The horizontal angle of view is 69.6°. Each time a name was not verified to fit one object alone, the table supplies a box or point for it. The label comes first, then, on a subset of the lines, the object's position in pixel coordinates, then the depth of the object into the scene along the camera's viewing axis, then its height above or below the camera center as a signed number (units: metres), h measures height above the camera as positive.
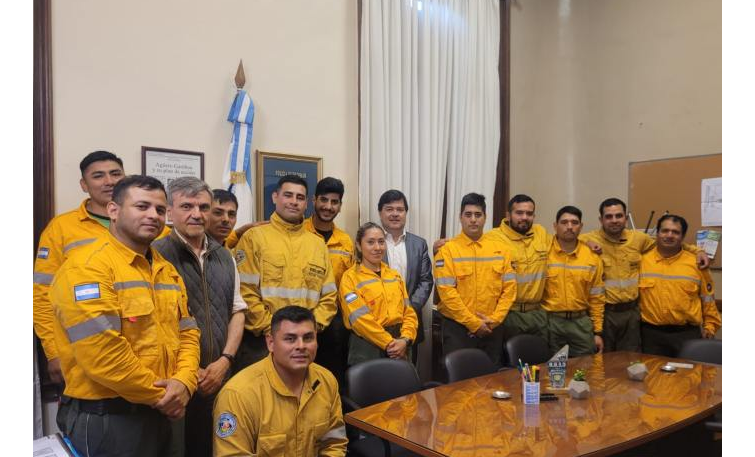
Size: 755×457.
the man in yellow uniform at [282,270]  3.07 -0.30
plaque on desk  2.81 -0.78
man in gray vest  2.55 -0.35
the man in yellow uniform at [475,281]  3.96 -0.45
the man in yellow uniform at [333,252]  3.69 -0.23
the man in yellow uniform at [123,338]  1.93 -0.44
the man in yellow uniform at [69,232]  2.65 -0.06
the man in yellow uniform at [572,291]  4.25 -0.57
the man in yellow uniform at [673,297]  4.32 -0.62
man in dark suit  4.07 -0.25
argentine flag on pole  3.78 +0.44
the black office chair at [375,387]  2.75 -0.92
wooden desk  2.06 -0.86
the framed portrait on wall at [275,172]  3.98 +0.36
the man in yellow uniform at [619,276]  4.48 -0.47
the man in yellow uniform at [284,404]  2.12 -0.75
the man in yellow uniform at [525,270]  4.21 -0.39
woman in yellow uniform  3.37 -0.55
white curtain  4.61 +1.07
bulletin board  5.11 +0.32
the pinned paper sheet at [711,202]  5.00 +0.16
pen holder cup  2.55 -0.82
